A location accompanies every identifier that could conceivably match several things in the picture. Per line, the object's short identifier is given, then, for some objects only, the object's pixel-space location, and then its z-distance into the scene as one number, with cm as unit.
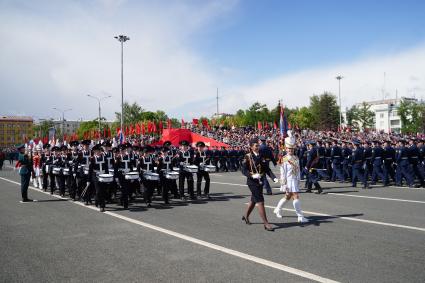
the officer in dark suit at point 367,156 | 1693
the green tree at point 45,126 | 11299
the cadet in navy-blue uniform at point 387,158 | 1711
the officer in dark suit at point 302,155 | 1900
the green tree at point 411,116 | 7269
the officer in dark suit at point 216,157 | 3053
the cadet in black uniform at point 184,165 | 1421
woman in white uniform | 969
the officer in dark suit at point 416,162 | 1639
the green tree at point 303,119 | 9828
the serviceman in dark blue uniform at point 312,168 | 1483
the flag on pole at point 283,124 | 2081
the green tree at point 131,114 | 9671
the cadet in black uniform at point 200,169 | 1466
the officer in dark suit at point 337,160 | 1828
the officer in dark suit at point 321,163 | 1732
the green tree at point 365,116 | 8794
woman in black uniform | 865
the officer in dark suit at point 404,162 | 1632
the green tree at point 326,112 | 9188
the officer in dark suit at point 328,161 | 1856
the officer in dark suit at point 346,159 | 1850
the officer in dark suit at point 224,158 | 3072
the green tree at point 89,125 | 11177
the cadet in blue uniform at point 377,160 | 1691
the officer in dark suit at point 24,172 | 1445
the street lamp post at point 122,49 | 4344
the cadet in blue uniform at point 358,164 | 1681
